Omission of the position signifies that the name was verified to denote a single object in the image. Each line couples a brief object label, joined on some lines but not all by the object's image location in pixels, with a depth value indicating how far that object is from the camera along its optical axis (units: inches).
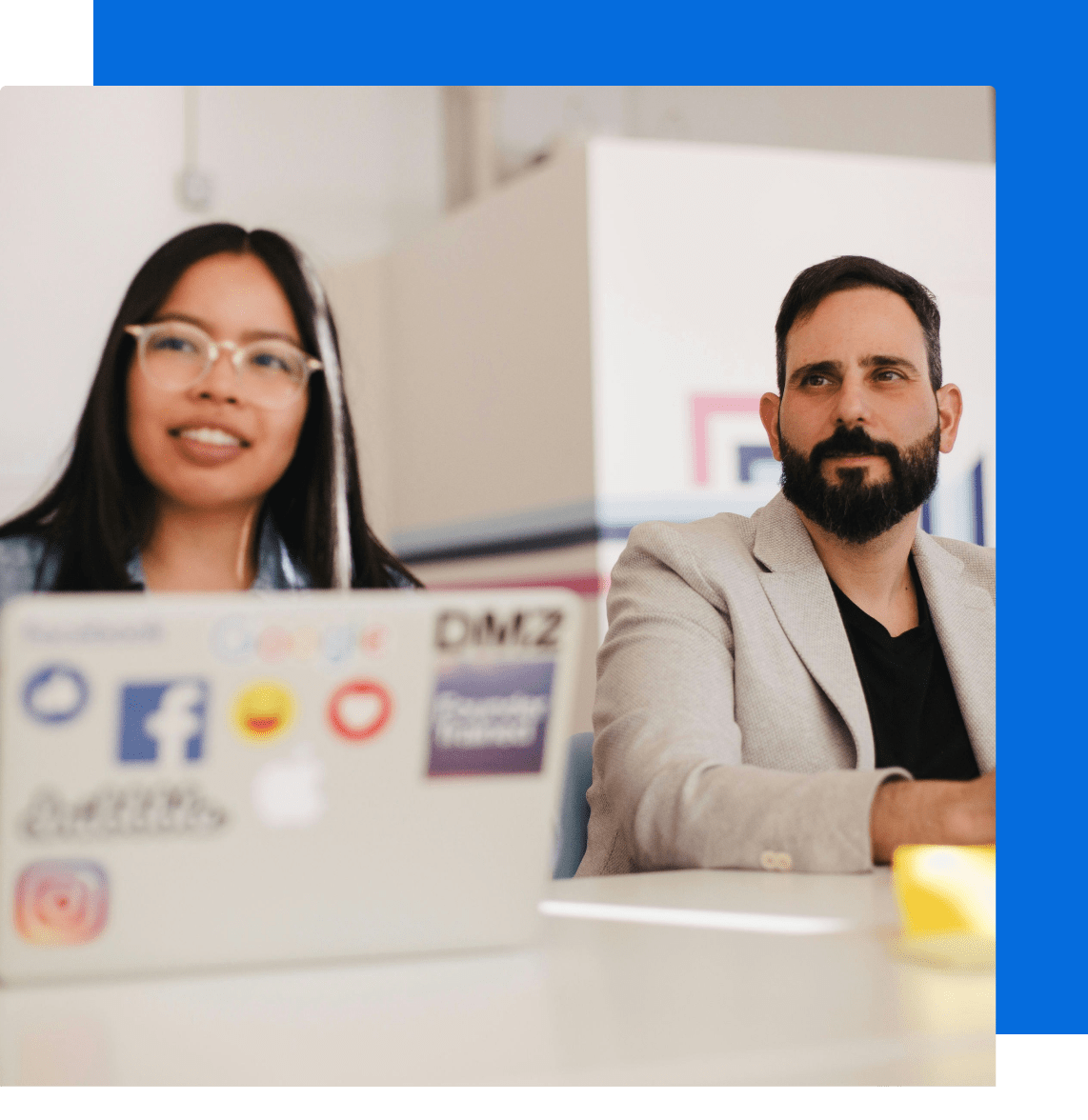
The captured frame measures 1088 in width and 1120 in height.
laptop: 25.8
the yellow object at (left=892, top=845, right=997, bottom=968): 29.7
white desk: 22.6
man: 56.4
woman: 54.1
